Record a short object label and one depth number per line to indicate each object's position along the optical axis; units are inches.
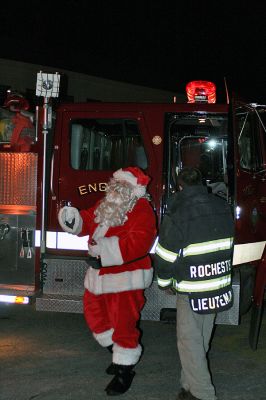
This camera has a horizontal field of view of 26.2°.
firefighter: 158.9
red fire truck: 217.2
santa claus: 176.1
